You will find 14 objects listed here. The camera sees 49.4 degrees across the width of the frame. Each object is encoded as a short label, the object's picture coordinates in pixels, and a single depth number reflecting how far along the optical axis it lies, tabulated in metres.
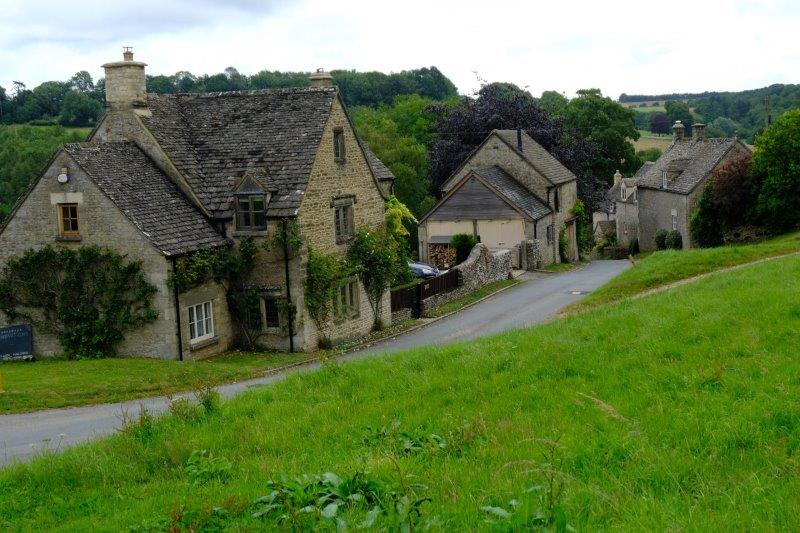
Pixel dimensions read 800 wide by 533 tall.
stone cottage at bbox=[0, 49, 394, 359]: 27.72
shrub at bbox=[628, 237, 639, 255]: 72.19
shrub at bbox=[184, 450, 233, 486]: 11.24
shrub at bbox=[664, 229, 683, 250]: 61.62
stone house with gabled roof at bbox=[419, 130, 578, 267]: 54.12
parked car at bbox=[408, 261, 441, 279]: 48.55
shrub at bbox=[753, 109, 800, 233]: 45.34
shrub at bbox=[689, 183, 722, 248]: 52.03
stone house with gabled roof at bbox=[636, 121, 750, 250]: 60.06
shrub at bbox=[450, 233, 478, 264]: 49.83
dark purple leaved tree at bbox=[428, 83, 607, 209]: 67.56
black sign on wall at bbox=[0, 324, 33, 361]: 28.55
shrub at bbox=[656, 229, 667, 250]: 63.28
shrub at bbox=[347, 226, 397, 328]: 34.09
